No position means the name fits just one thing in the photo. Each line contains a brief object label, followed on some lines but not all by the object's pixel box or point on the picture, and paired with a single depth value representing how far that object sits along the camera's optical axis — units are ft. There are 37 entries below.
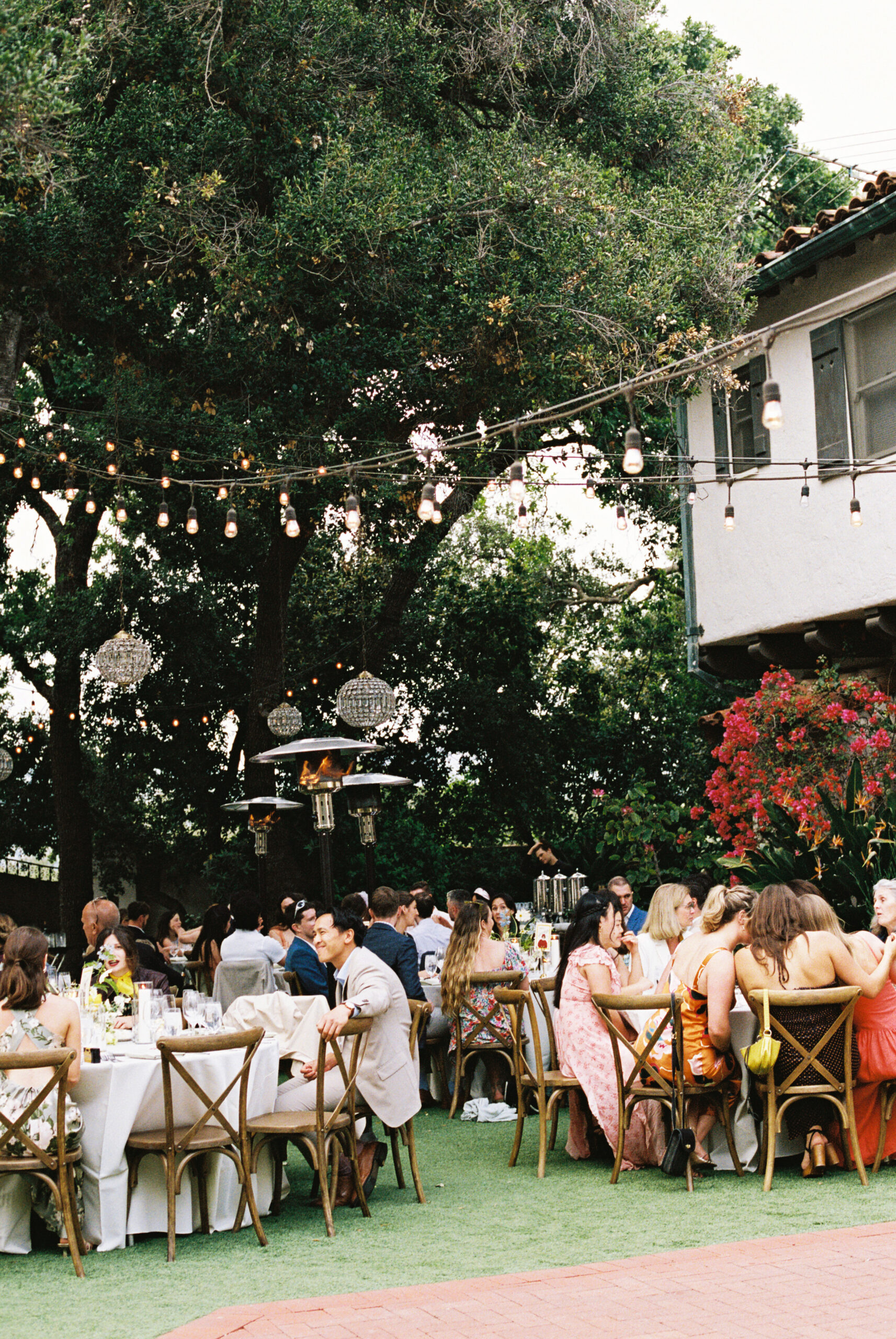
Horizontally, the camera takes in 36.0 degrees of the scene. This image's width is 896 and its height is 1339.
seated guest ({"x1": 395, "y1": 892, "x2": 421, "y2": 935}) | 34.20
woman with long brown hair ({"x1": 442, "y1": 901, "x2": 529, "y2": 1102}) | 30.53
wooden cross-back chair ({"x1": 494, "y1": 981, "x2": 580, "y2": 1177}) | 25.07
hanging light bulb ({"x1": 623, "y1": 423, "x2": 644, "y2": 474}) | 20.59
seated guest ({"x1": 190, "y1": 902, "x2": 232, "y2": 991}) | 41.50
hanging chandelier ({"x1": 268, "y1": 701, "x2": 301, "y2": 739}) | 49.93
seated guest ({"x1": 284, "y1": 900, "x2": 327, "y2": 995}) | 32.68
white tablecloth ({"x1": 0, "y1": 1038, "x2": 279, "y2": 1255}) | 20.42
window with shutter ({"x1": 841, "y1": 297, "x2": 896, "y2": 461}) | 43.11
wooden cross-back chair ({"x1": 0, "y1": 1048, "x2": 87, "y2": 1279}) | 19.20
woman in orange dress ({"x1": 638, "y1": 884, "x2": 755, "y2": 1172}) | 23.53
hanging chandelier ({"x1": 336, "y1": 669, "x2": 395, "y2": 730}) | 46.80
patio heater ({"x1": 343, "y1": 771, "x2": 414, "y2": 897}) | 48.03
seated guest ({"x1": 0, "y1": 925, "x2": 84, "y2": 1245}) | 20.06
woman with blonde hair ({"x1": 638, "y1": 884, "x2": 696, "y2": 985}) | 29.60
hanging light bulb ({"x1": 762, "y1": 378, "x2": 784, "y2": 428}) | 19.02
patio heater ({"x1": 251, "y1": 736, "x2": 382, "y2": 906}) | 37.60
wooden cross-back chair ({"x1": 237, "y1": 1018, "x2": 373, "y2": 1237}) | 21.34
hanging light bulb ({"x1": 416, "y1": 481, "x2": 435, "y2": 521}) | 24.18
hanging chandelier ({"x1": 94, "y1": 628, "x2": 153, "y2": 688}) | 44.73
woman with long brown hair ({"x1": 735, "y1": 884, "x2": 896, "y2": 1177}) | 22.79
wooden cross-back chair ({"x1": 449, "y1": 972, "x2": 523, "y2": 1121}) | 30.22
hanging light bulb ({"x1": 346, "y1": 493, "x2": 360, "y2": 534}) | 24.93
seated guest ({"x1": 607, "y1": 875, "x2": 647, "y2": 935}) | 35.73
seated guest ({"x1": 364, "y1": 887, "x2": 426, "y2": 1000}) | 28.30
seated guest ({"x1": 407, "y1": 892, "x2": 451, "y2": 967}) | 39.01
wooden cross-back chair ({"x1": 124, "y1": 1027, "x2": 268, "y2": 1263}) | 19.99
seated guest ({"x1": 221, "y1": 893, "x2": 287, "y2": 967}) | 33.81
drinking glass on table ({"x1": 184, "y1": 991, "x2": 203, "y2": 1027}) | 23.35
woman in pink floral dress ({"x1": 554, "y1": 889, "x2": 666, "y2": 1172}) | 24.95
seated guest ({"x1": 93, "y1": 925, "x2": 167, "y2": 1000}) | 25.18
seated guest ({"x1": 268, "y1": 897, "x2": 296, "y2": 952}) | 43.14
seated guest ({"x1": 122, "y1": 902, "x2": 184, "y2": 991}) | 32.91
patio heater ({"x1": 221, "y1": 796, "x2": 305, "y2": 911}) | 51.47
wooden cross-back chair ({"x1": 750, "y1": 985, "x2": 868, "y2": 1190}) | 22.24
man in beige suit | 22.68
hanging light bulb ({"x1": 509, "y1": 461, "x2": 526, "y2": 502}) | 23.91
